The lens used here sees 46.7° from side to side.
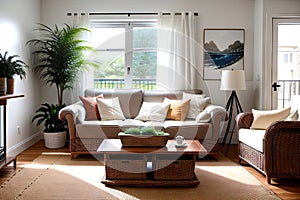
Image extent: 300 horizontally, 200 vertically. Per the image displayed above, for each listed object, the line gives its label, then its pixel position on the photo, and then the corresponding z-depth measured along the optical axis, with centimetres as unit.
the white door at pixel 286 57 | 560
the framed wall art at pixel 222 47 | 589
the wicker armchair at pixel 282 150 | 362
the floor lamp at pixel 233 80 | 521
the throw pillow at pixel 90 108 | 519
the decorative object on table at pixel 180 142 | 377
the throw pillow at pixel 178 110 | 518
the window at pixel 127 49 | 597
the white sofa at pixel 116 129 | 474
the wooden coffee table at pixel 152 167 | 357
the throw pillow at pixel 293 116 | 415
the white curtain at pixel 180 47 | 579
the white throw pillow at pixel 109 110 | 516
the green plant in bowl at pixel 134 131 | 372
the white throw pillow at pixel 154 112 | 519
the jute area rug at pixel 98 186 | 332
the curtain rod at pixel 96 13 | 586
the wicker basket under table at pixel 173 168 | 360
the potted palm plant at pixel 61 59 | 549
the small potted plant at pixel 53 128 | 539
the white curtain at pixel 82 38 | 582
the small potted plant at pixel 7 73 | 400
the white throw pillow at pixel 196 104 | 529
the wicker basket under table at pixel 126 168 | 363
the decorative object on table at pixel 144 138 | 366
